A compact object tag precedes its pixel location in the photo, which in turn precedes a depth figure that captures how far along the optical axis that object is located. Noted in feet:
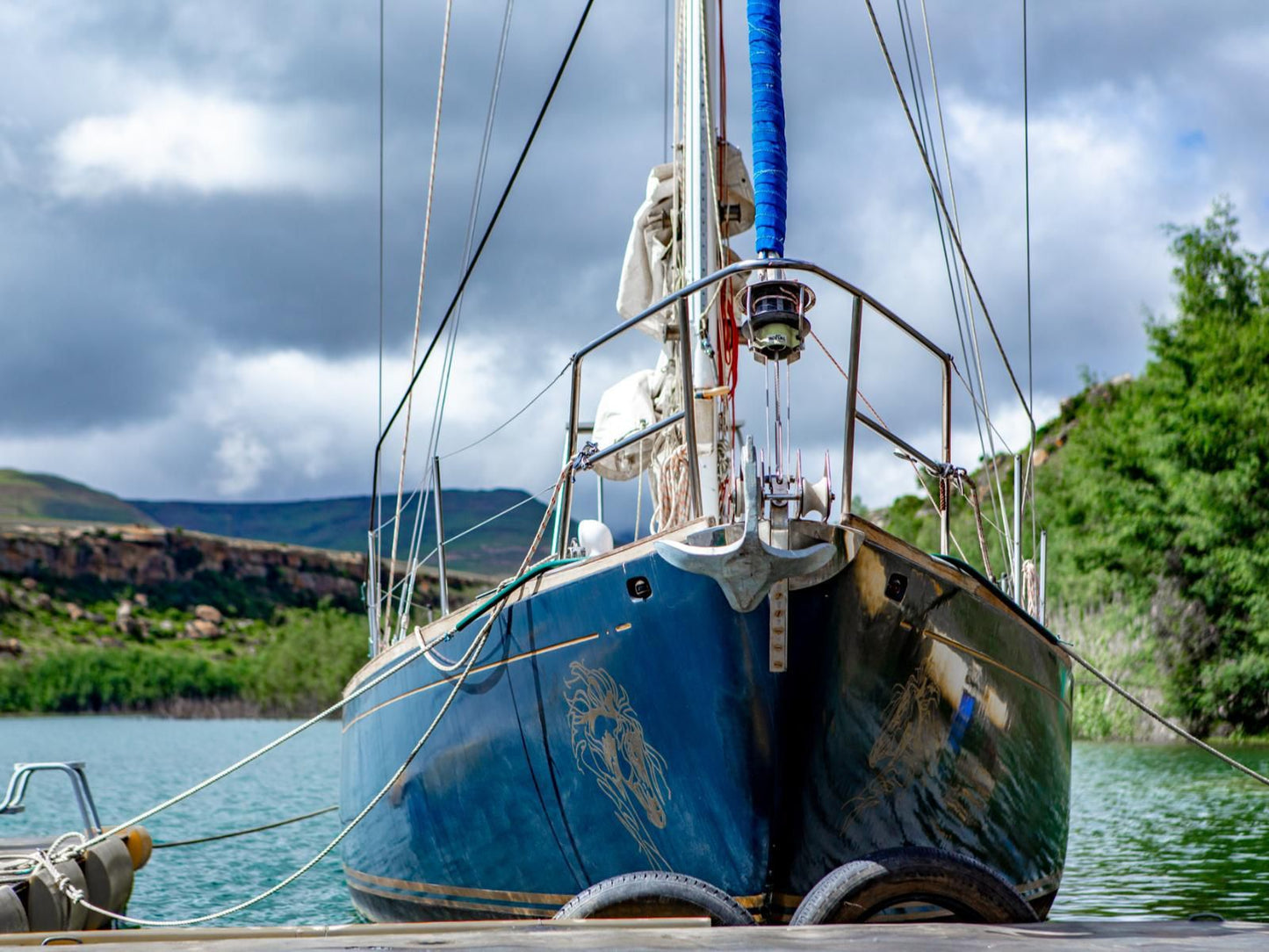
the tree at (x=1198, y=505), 98.48
